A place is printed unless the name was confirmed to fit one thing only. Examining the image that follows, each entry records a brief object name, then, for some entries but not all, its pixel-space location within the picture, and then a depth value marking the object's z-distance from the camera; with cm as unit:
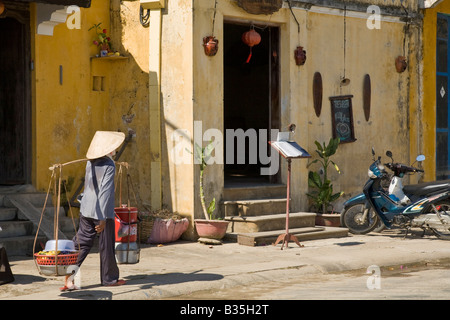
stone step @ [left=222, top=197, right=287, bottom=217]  1249
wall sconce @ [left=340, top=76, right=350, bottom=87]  1430
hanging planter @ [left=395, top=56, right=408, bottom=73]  1504
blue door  1594
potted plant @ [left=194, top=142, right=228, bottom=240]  1183
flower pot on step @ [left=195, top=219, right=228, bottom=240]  1182
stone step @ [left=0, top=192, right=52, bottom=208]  1175
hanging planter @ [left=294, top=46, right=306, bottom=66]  1334
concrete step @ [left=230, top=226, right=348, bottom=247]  1176
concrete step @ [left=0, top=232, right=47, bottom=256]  1073
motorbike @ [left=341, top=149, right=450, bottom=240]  1229
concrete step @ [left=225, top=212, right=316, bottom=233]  1220
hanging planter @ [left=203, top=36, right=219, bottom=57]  1220
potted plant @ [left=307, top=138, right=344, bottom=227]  1343
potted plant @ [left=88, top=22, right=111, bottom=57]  1302
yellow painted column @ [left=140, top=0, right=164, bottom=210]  1252
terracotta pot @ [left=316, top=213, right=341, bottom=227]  1338
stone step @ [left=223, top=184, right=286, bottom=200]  1276
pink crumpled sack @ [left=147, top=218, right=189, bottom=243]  1189
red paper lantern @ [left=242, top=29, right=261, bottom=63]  1296
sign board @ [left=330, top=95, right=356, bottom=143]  1420
